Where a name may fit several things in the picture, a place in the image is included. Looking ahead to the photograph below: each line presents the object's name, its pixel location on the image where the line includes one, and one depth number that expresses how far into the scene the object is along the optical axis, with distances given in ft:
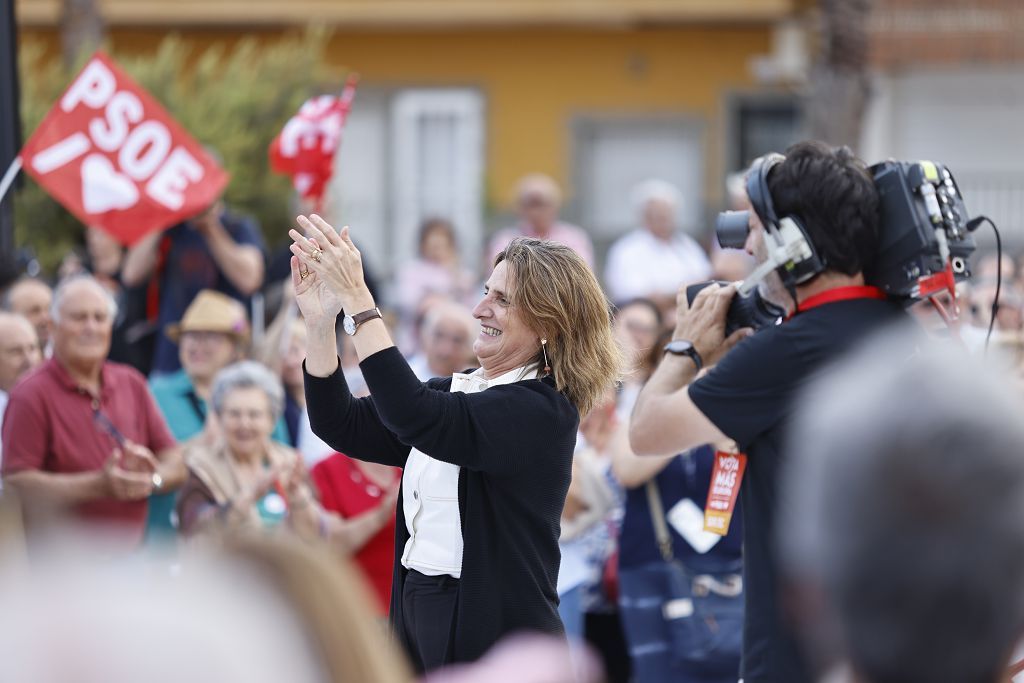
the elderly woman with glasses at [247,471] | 39.24
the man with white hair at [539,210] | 68.69
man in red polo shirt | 37.47
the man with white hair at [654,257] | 71.46
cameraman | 22.63
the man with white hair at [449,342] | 45.47
